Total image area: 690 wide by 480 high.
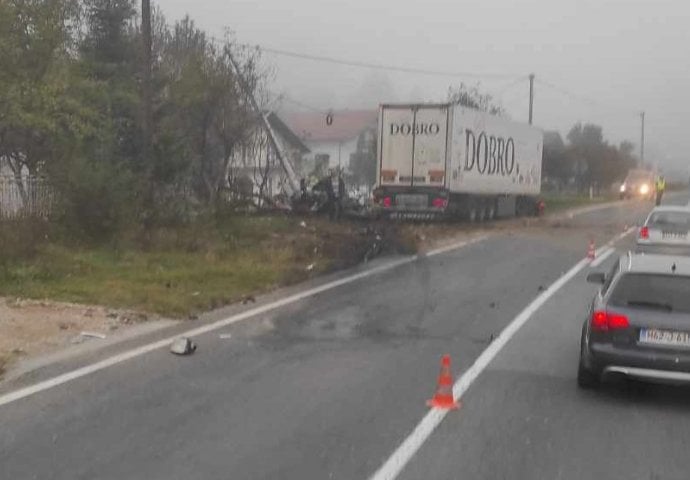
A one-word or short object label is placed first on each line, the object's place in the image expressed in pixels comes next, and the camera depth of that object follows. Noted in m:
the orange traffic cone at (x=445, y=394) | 8.34
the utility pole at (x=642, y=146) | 108.93
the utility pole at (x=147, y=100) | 22.23
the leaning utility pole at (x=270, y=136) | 31.95
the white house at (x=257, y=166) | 31.42
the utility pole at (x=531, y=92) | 62.51
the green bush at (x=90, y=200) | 19.92
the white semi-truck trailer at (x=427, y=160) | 31.09
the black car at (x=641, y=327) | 8.43
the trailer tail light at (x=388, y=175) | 31.61
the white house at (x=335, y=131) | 90.19
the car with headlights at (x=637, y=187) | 69.50
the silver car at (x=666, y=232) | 20.72
